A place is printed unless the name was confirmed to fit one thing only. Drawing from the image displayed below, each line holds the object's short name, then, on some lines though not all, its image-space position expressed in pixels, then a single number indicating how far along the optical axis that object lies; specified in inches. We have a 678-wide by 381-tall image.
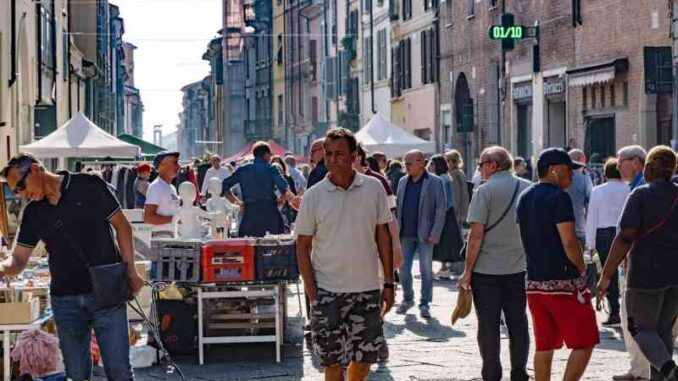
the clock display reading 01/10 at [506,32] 1140.5
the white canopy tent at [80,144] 895.1
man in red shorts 337.1
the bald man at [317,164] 464.1
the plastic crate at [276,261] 442.0
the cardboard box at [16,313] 371.2
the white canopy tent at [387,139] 1099.3
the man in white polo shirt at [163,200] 534.3
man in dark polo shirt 311.6
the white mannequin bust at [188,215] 491.2
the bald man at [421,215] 561.9
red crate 438.9
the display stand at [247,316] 446.9
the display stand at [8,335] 372.5
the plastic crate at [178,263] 440.1
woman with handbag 353.7
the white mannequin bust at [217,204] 529.0
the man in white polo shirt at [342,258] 313.1
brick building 955.3
